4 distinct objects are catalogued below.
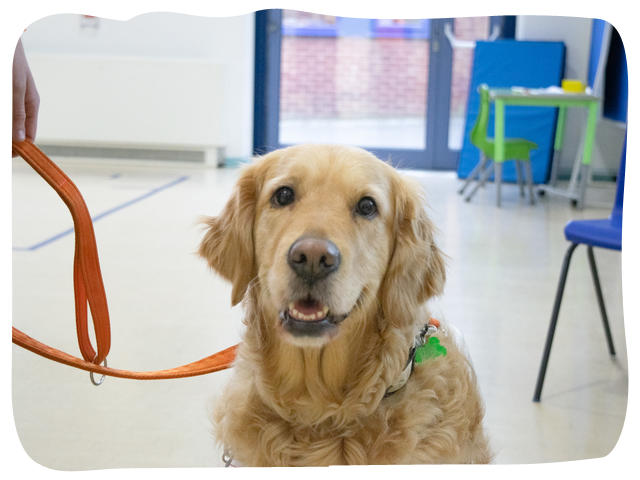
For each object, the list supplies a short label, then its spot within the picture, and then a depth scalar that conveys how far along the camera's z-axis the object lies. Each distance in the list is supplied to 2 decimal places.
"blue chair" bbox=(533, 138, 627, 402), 1.93
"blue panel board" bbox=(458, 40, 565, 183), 2.40
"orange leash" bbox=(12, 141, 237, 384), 1.20
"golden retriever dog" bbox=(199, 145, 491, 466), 1.22
